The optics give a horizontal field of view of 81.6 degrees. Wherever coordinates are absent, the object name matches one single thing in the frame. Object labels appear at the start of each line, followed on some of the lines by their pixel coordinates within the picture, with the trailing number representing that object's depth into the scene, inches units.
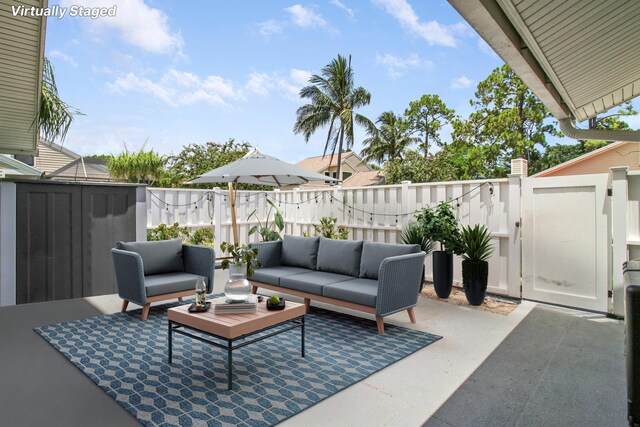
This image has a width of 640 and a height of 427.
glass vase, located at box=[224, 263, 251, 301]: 128.0
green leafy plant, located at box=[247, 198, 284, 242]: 287.1
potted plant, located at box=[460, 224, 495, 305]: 185.5
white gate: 169.9
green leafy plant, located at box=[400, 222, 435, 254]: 209.0
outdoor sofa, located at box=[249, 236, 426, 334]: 145.9
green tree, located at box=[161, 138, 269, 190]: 602.5
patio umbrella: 219.8
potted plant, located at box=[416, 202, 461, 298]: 195.6
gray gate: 191.5
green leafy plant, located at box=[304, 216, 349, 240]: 274.4
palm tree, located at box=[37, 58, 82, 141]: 219.3
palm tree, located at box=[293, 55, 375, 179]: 751.1
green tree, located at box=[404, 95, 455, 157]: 865.5
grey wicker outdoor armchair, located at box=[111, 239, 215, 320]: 161.2
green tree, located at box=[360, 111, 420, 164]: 805.2
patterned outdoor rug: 90.2
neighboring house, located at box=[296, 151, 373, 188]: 889.5
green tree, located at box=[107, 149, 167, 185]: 526.9
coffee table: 105.0
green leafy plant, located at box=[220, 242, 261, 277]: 133.4
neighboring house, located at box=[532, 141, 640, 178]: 487.5
